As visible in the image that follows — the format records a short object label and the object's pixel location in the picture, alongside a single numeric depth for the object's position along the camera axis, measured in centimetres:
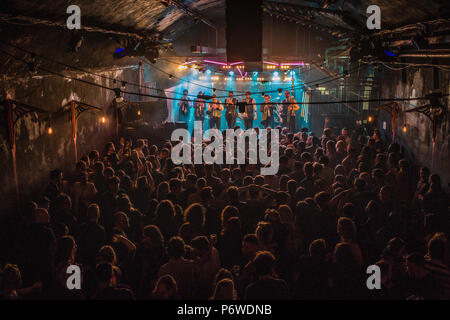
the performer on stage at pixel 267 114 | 1958
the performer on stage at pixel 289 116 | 1888
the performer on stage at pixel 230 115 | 2012
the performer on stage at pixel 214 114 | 2016
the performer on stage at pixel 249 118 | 2033
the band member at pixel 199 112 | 2067
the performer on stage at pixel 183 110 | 2038
